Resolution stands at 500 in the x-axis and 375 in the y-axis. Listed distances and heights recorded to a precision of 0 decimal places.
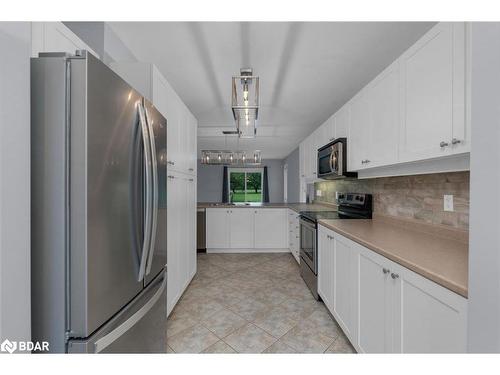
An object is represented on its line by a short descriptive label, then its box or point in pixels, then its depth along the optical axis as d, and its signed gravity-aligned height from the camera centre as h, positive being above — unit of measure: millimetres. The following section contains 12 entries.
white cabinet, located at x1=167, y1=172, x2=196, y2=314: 2031 -502
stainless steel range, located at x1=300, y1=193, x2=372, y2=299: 2446 -425
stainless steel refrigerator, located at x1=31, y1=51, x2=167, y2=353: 821 -63
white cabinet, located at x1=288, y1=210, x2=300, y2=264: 3520 -802
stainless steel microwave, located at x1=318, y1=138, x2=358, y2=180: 2523 +315
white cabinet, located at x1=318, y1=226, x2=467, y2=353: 872 -602
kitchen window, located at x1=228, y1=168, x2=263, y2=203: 9555 +93
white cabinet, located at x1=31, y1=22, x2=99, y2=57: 976 +703
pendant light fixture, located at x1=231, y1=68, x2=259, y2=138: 2303 +1139
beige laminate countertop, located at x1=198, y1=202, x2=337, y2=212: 4125 -377
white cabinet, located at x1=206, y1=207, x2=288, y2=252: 4281 -815
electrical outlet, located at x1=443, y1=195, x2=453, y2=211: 1522 -106
